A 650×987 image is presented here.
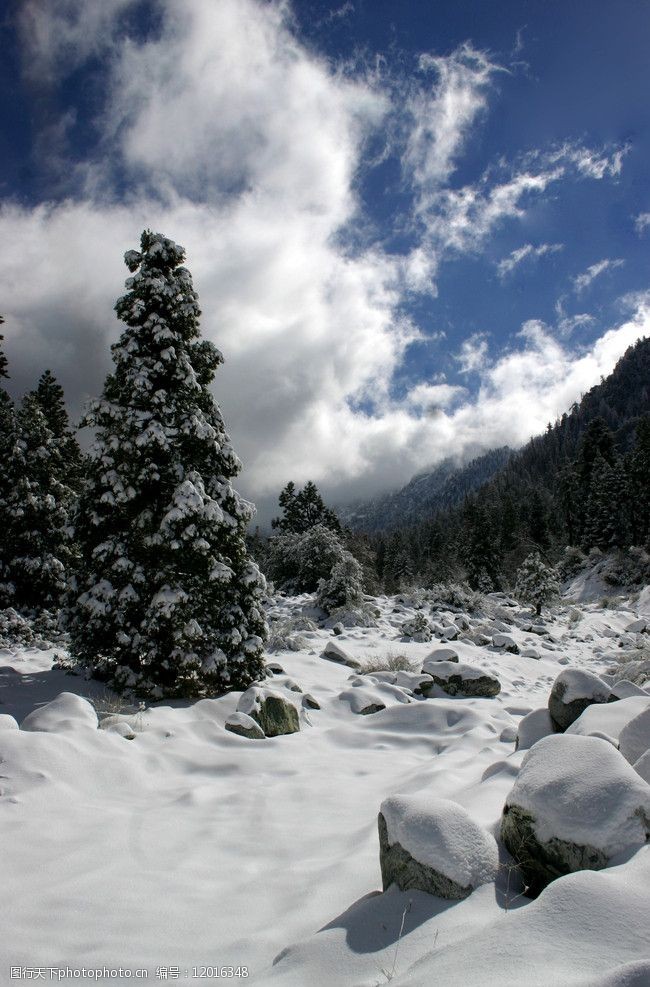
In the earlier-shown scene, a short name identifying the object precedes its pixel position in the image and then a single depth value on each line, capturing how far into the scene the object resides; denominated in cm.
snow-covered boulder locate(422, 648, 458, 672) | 1091
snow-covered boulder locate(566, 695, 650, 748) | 446
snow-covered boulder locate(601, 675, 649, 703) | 624
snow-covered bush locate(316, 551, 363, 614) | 1808
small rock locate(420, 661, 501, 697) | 952
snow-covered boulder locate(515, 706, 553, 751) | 581
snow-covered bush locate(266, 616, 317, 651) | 1248
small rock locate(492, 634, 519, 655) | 1415
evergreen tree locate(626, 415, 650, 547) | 4212
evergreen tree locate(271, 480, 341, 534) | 4559
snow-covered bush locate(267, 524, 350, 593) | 2261
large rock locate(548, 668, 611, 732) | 602
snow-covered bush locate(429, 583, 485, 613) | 2055
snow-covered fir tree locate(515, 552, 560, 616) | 2269
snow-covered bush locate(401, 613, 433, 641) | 1503
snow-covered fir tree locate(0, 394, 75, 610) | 1630
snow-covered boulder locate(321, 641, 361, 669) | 1155
